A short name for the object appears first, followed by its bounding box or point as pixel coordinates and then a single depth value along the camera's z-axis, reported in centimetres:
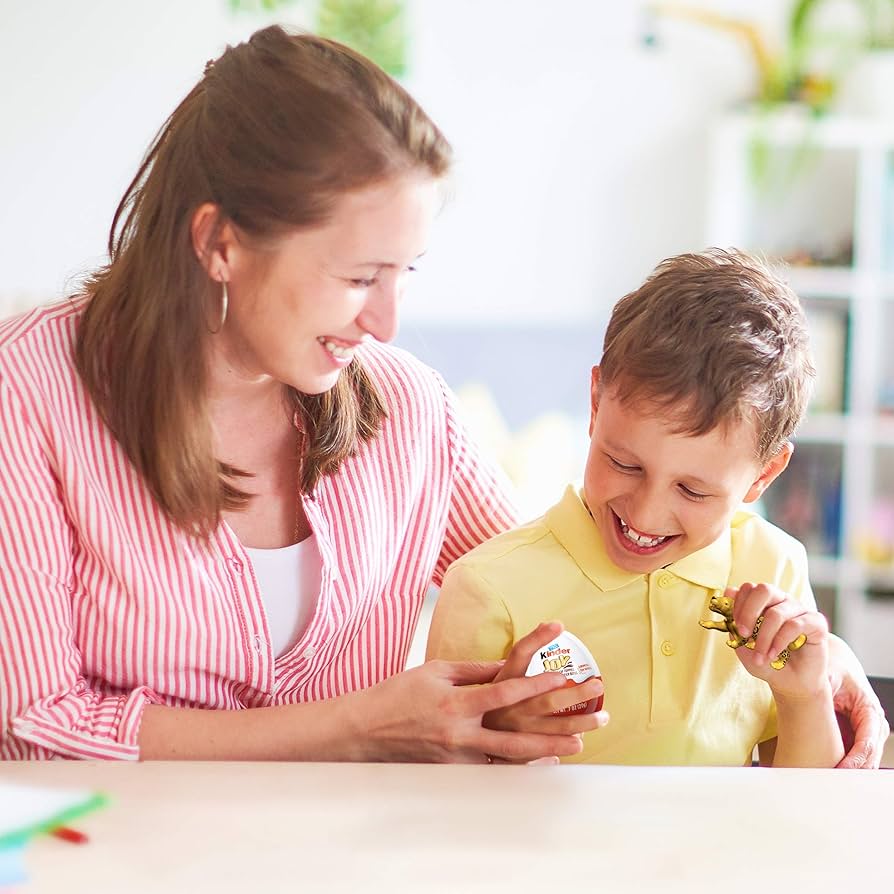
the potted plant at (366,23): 419
